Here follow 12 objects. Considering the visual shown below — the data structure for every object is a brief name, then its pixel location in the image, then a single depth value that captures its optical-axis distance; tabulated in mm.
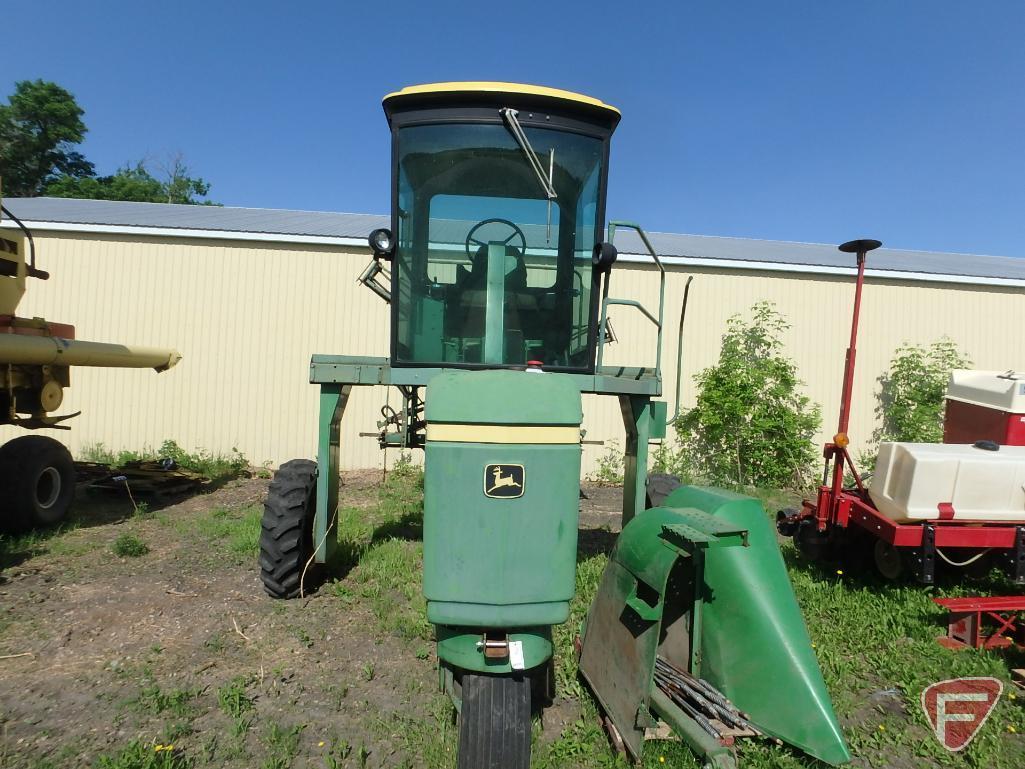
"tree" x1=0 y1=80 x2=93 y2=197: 27188
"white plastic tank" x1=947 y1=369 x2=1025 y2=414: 4824
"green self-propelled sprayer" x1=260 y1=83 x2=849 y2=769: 2209
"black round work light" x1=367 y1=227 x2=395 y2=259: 3643
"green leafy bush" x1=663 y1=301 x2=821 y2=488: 8578
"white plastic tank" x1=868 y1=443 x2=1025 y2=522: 4086
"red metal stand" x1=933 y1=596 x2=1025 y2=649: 3527
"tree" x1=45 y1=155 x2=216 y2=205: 26078
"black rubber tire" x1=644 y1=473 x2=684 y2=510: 4612
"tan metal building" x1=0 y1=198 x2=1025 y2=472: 8586
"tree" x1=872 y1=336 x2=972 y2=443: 8758
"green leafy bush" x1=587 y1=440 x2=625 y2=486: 8852
